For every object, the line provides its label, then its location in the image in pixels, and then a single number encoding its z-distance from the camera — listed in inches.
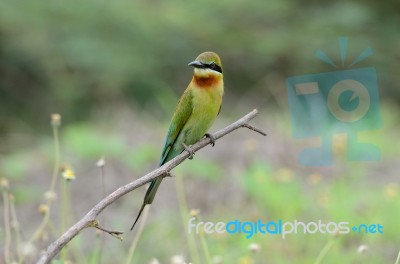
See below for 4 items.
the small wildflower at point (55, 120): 165.2
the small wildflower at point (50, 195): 175.6
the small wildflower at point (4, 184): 173.2
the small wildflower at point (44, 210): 172.8
